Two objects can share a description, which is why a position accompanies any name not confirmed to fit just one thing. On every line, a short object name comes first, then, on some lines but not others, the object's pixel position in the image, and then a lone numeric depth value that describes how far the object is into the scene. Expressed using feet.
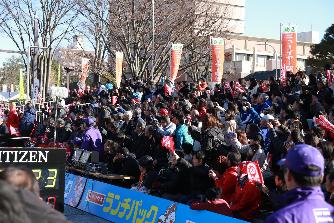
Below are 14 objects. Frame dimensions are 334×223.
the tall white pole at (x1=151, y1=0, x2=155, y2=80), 99.71
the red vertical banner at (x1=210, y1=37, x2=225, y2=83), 70.23
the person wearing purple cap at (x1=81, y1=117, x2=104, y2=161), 49.90
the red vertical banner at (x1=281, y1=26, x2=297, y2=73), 62.90
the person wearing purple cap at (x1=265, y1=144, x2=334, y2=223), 9.66
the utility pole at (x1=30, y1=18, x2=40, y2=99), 102.45
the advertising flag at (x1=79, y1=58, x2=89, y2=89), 108.88
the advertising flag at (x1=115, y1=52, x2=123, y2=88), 90.48
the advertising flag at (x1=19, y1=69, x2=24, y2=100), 102.89
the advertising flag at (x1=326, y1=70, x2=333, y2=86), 48.63
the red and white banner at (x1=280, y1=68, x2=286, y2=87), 54.93
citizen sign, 25.17
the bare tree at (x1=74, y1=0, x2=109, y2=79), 107.76
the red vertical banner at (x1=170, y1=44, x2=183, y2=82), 83.10
